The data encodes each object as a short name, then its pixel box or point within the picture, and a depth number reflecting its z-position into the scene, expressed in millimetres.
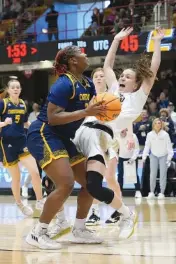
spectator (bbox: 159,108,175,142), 13602
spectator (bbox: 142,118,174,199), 12648
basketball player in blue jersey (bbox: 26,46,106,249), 5348
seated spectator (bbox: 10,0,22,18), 23380
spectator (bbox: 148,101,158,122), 15366
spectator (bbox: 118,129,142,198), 12422
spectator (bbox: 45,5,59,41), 20891
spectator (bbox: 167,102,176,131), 14777
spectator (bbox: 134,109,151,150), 14102
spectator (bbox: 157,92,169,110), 16620
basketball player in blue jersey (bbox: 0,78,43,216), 8781
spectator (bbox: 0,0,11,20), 23438
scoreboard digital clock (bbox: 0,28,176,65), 17031
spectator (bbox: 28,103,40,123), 17467
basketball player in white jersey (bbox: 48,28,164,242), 5484
